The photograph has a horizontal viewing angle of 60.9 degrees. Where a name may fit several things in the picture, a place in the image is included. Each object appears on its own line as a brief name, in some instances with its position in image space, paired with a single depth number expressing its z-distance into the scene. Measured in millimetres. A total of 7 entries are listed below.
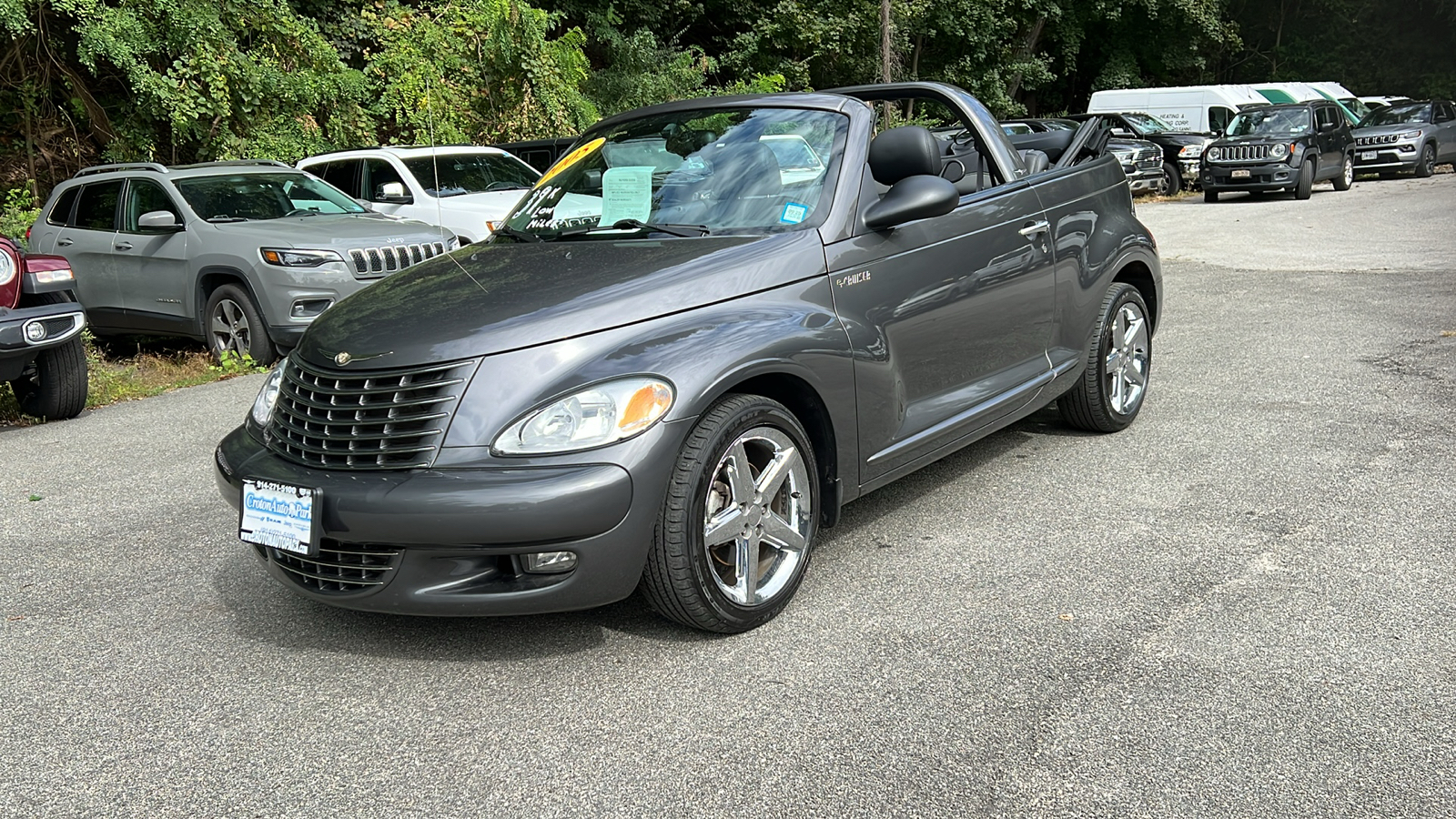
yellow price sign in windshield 5059
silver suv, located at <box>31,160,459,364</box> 9453
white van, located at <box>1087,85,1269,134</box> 27391
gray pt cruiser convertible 3400
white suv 12477
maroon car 7199
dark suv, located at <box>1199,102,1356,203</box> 21172
